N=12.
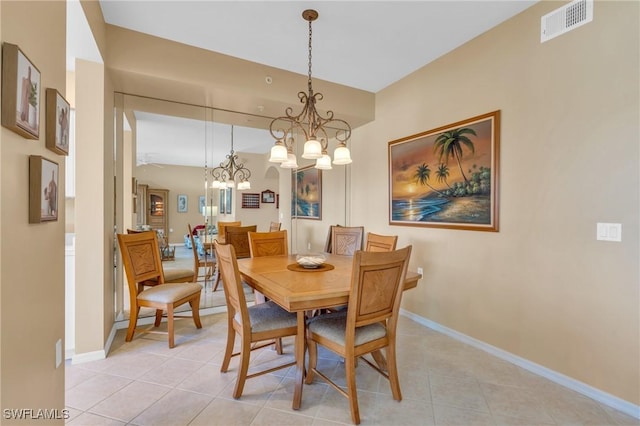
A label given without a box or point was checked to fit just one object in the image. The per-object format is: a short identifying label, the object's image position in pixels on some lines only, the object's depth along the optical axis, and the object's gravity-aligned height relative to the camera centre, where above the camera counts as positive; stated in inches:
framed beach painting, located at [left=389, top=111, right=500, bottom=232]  104.1 +15.3
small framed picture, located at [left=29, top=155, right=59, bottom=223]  45.4 +3.6
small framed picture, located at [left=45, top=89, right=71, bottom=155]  51.1 +16.2
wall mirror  128.4 +23.5
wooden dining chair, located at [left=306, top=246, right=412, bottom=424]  67.2 -26.1
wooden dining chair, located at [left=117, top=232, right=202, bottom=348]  106.7 -29.3
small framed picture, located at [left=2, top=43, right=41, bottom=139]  37.5 +16.3
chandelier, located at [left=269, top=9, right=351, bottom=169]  89.7 +20.1
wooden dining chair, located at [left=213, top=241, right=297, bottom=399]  76.2 -29.5
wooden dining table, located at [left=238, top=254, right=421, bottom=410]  65.9 -18.0
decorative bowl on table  93.4 -15.6
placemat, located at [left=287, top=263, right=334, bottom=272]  91.4 -17.6
